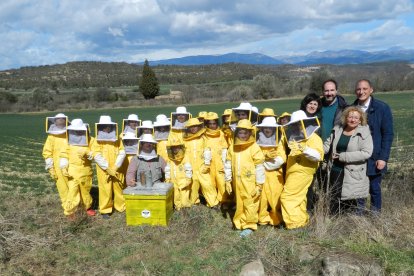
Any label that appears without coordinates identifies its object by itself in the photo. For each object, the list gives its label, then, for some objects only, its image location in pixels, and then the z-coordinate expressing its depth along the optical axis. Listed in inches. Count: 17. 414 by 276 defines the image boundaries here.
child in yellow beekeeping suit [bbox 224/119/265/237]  244.1
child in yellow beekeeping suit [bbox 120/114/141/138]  324.5
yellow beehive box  265.7
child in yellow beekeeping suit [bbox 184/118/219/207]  289.9
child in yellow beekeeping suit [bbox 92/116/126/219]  293.4
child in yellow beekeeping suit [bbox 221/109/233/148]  295.3
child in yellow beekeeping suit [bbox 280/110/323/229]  235.3
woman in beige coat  229.1
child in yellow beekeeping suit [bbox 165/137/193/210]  287.1
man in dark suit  235.6
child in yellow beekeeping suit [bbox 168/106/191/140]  315.9
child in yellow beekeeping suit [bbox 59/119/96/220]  290.5
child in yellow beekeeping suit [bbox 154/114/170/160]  310.8
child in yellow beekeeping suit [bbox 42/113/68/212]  297.6
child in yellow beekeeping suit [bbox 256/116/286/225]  249.3
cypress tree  3038.6
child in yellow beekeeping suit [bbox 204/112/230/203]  295.1
